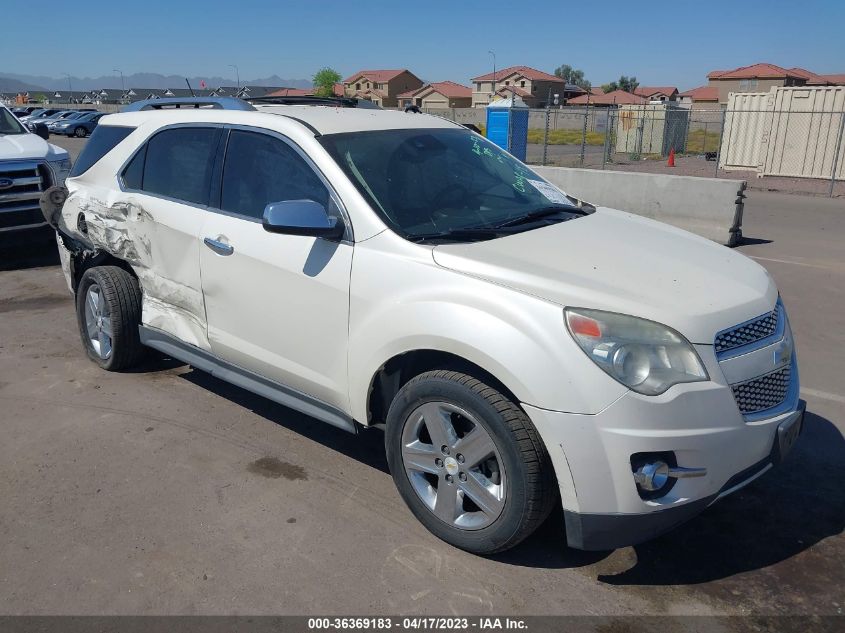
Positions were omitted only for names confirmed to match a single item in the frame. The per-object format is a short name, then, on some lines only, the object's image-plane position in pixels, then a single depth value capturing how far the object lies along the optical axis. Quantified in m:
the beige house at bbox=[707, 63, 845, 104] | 57.84
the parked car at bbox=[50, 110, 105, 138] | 41.59
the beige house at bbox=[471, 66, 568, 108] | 97.25
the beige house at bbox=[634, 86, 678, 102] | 99.62
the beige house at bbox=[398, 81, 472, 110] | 92.82
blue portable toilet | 21.09
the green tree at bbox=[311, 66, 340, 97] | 104.43
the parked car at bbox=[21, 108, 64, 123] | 44.34
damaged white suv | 2.63
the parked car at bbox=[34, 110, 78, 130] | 43.28
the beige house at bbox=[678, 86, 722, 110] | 80.44
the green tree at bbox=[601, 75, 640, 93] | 133.38
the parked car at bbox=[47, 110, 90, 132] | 42.16
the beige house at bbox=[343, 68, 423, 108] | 107.00
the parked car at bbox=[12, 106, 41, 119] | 46.19
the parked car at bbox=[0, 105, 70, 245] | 8.42
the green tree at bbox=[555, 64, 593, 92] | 151.00
